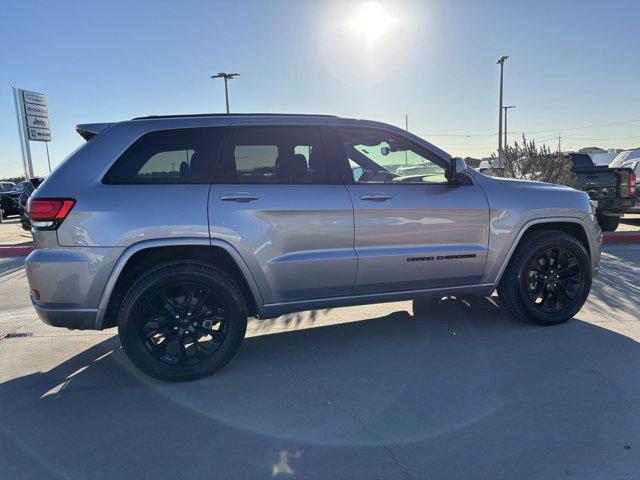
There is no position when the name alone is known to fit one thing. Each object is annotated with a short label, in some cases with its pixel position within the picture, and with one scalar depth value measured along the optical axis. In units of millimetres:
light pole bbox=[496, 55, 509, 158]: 24352
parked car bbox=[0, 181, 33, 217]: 19781
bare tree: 9639
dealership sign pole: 17516
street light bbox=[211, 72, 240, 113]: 27547
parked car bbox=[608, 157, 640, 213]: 9901
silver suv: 3125
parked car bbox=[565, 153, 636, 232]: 9125
